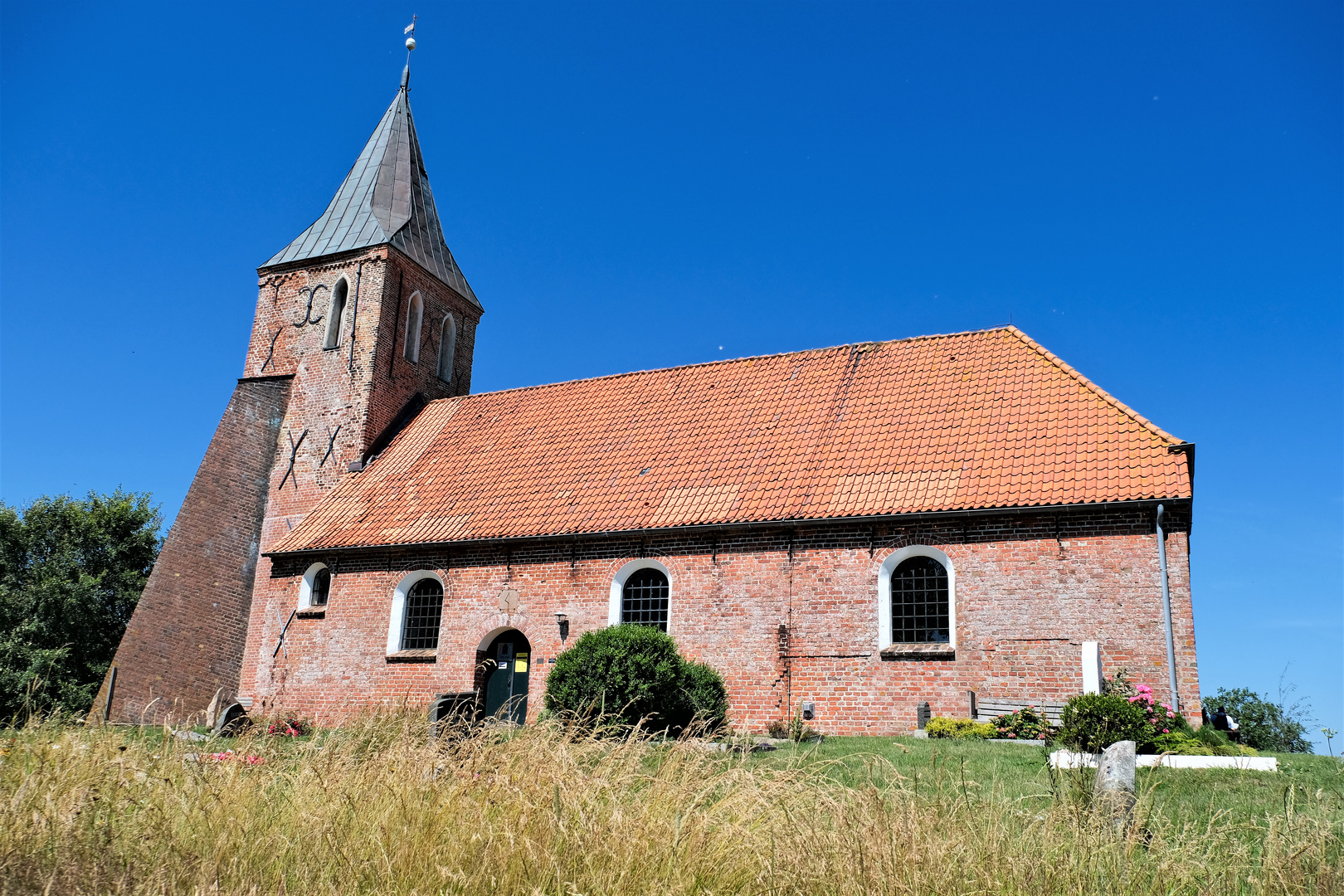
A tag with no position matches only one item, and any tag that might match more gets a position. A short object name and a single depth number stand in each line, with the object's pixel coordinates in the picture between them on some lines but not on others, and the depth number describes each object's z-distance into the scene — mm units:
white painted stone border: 9312
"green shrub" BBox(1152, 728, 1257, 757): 10977
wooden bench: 13383
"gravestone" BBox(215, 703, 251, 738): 17391
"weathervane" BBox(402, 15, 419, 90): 27469
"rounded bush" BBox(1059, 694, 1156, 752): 11352
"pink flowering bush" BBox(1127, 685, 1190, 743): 12055
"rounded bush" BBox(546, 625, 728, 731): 13430
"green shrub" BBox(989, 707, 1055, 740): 13172
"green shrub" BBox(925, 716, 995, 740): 13359
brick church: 14359
